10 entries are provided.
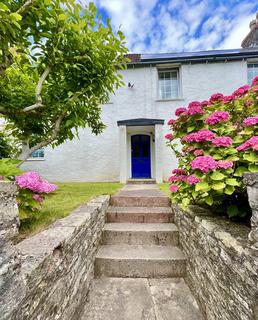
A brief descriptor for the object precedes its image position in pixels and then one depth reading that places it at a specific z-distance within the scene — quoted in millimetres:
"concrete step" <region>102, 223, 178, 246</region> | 2871
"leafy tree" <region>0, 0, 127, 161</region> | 2502
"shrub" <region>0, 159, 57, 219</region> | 1975
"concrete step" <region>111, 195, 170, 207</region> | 3787
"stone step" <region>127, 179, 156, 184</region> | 7035
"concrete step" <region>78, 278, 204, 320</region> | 1797
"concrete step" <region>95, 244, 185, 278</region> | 2412
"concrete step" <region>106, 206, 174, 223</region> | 3305
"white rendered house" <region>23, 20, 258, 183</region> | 8273
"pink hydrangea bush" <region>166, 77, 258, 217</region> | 1694
